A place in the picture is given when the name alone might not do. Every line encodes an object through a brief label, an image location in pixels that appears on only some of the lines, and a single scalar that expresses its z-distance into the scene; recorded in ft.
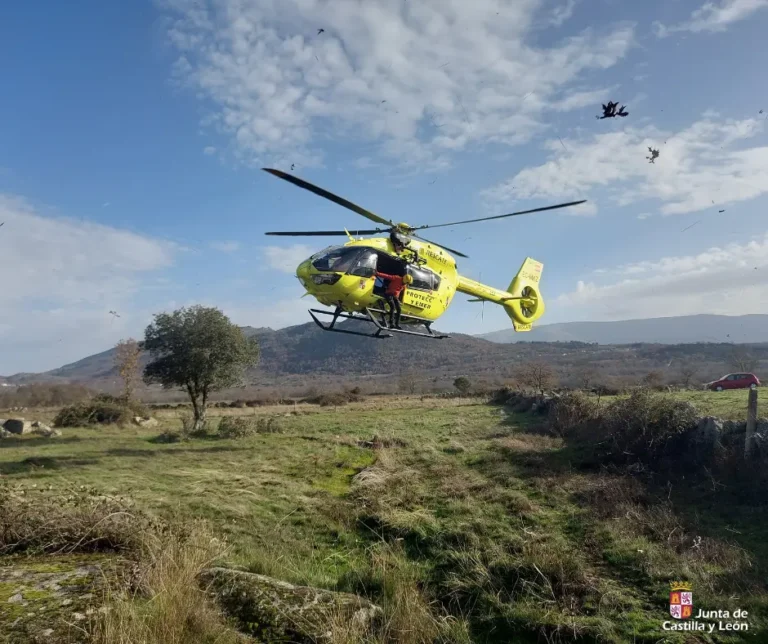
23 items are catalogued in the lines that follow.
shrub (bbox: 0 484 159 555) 15.58
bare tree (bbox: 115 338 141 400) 165.99
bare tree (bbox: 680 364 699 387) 144.92
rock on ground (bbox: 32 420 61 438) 86.07
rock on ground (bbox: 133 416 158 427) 106.52
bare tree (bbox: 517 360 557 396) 174.19
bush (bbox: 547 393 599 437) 65.46
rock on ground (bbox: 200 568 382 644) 12.50
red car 116.86
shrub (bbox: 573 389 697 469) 45.93
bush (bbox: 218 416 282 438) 82.94
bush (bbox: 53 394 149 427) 101.24
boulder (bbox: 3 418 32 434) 84.12
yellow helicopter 48.16
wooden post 37.88
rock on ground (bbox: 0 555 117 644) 10.41
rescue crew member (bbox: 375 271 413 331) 52.30
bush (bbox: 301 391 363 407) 167.22
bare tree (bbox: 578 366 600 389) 172.04
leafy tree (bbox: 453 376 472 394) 191.46
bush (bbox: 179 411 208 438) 83.38
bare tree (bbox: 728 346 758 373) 210.06
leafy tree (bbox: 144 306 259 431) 86.84
